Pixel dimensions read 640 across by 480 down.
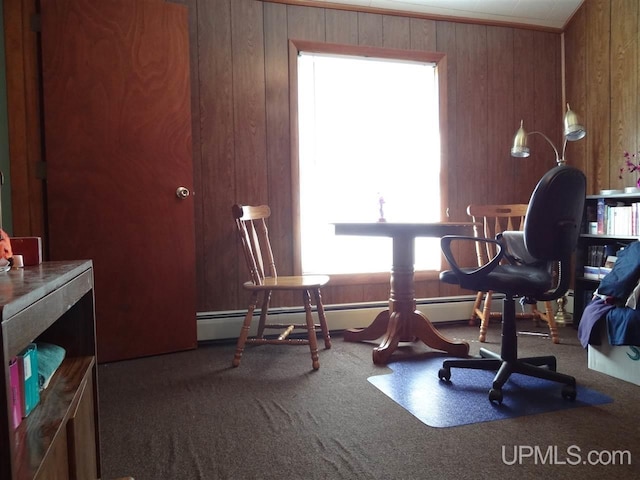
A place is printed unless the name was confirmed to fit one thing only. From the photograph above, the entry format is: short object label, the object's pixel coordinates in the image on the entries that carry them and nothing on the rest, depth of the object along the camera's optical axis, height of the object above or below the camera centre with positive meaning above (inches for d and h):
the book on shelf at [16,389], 33.6 -11.4
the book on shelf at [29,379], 35.9 -11.7
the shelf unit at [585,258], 131.2 -11.1
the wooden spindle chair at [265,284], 98.0 -12.3
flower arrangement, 124.3 +14.0
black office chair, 72.5 -8.9
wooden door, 101.2 +14.2
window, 130.4 +19.3
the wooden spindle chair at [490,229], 122.0 -2.6
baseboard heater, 120.3 -24.5
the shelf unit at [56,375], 24.7 -12.5
